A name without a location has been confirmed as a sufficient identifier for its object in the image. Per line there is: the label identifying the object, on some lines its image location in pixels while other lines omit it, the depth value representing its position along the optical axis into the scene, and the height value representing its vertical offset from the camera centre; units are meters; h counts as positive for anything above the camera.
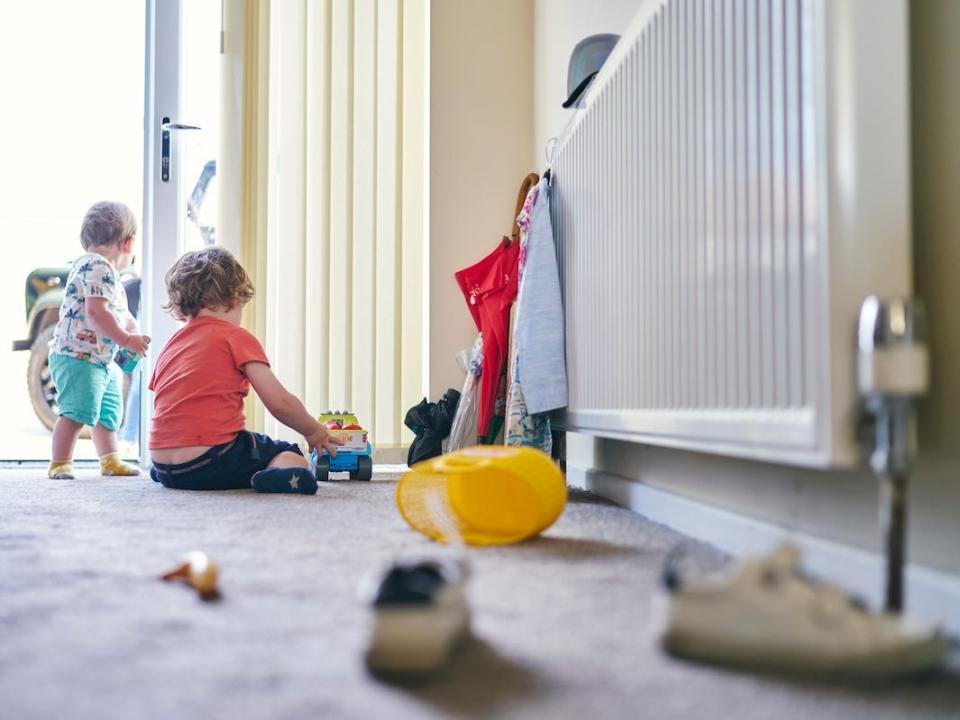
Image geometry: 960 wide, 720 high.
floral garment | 2.27 -0.11
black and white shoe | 0.75 -0.20
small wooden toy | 1.06 -0.23
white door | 3.27 +0.86
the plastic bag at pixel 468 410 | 2.80 -0.10
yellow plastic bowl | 1.41 -0.18
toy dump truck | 2.75 -0.23
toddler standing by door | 2.93 +0.12
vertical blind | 3.24 +0.59
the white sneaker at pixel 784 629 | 0.75 -0.21
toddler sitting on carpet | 2.42 -0.05
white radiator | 0.94 +0.19
